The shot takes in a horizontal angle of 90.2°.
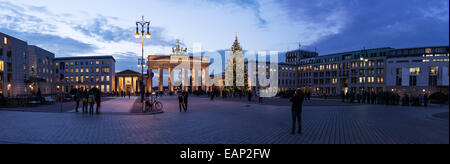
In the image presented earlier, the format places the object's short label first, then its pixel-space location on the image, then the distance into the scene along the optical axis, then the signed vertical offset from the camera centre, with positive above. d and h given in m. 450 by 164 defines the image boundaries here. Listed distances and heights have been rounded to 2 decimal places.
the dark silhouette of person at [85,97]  16.95 -1.11
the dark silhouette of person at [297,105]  9.32 -0.94
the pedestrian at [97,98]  16.30 -1.14
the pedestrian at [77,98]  17.71 -1.24
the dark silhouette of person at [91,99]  15.90 -1.19
